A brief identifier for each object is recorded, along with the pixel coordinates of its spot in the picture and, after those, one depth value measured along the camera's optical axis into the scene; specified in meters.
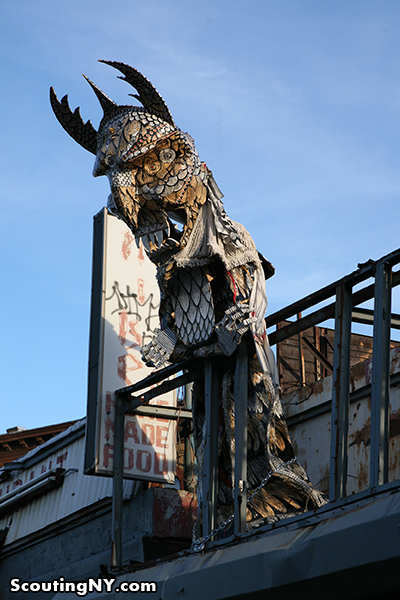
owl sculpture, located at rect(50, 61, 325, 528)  7.66
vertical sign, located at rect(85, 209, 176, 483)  9.97
